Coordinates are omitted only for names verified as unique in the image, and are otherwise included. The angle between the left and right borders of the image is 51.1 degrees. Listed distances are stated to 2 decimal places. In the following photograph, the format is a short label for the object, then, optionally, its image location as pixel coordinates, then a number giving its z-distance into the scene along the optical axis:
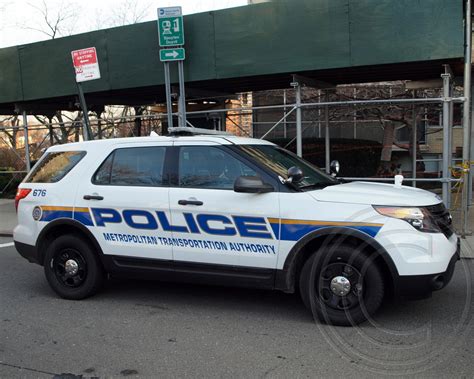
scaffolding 8.12
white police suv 4.33
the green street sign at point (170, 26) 7.95
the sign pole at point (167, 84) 8.05
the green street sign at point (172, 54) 8.07
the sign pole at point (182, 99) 8.20
